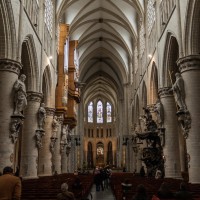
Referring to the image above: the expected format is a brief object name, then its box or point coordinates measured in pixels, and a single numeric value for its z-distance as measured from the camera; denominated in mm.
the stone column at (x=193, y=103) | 13969
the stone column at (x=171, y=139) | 18797
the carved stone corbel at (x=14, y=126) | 14328
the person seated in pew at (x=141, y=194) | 5703
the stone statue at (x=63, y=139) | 29094
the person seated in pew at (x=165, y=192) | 6469
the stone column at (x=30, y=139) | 19156
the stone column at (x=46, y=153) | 23797
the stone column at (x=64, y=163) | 33625
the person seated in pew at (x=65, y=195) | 6047
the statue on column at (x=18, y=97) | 14594
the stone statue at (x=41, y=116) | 20422
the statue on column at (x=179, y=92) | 14638
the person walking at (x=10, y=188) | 5348
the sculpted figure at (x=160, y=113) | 19453
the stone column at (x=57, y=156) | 27183
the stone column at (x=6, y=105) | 13977
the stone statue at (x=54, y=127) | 25322
